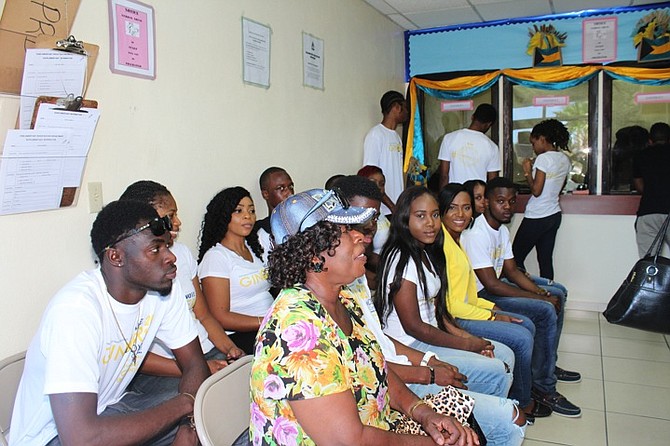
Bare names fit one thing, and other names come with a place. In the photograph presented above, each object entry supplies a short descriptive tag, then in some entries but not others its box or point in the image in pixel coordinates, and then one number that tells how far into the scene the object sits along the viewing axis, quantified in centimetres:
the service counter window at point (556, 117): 523
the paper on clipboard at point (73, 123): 191
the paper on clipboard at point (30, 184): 186
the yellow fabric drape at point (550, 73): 505
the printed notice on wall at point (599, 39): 496
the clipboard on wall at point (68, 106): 191
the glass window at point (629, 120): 496
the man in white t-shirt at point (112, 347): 143
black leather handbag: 250
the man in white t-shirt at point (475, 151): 488
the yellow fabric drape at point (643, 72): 480
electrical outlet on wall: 221
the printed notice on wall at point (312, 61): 374
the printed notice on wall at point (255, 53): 313
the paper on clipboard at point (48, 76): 190
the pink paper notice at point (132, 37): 232
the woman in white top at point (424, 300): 236
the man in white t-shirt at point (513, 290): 324
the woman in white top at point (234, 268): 257
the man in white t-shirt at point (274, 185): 318
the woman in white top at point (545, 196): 479
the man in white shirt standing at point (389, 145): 466
